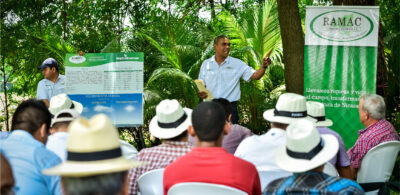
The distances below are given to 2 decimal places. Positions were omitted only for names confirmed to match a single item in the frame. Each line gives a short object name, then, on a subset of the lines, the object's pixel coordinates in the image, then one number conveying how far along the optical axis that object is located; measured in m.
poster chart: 6.89
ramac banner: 6.02
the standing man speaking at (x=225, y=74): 6.91
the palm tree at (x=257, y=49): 8.73
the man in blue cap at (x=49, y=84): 7.23
